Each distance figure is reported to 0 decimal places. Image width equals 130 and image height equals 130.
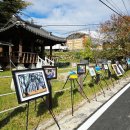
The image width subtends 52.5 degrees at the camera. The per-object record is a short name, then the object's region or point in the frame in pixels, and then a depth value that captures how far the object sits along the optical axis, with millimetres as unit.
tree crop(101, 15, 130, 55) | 13726
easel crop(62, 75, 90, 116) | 5227
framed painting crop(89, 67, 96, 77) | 6073
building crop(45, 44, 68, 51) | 39602
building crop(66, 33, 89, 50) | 50580
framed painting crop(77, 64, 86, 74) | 5328
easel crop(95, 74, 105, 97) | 7013
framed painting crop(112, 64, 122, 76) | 8313
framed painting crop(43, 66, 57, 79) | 3903
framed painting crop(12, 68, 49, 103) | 2726
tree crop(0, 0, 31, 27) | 17228
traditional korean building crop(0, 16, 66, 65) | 11285
